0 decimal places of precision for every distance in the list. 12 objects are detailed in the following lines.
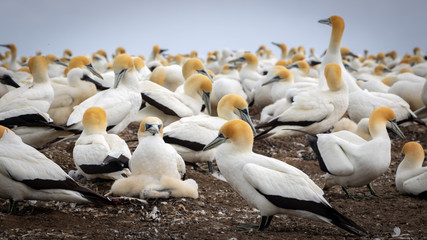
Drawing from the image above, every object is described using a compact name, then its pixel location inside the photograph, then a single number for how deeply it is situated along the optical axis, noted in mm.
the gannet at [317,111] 14984
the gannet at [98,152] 10344
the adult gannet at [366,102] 17016
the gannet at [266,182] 8187
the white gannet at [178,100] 15648
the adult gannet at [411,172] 11078
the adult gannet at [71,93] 15977
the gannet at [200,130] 12594
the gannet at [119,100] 13656
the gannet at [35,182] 8742
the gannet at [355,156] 10680
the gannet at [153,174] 9594
